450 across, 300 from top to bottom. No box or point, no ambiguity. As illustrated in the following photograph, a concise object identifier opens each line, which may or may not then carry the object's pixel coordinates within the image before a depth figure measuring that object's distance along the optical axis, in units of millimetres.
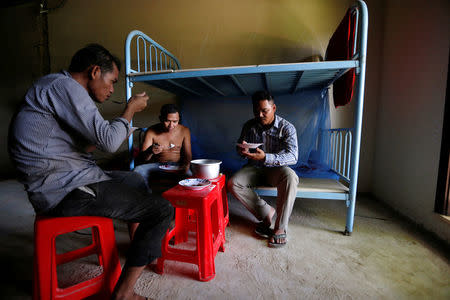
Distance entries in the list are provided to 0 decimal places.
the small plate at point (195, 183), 1375
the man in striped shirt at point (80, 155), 964
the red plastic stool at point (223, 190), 1597
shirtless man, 2229
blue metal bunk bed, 1713
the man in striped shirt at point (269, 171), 1780
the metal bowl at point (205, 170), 1564
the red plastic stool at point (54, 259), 1000
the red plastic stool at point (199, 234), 1272
